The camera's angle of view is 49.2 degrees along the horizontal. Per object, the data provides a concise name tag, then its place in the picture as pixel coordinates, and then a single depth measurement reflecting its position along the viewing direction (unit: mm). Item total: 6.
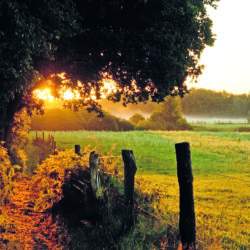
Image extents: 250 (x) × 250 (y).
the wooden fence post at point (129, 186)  6215
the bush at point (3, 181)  8211
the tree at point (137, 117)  77231
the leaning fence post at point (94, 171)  7746
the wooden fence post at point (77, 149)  11358
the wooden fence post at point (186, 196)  4600
